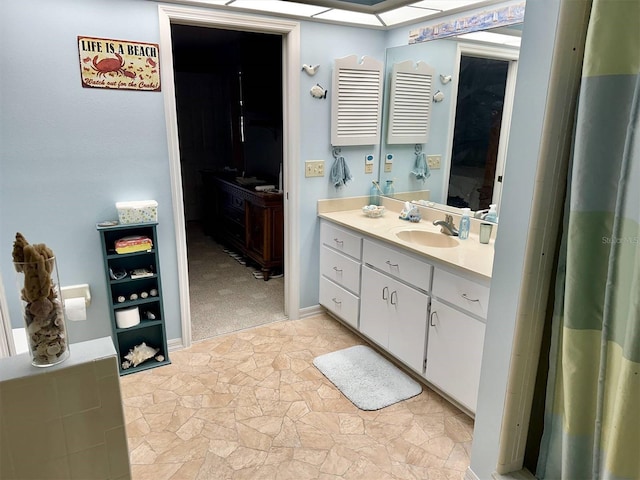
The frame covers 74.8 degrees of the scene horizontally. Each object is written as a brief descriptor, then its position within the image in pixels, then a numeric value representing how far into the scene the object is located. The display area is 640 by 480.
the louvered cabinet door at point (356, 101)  3.05
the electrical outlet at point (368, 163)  3.37
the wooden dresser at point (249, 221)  3.97
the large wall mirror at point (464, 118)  2.47
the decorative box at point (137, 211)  2.47
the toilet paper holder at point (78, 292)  2.48
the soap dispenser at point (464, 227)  2.55
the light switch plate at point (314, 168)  3.10
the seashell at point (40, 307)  1.02
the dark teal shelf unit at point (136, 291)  2.54
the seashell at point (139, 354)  2.68
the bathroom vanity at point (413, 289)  2.10
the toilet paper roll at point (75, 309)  2.33
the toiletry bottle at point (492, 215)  2.54
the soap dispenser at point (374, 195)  3.46
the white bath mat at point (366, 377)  2.41
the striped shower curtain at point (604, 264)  0.91
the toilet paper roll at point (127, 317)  2.58
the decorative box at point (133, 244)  2.49
